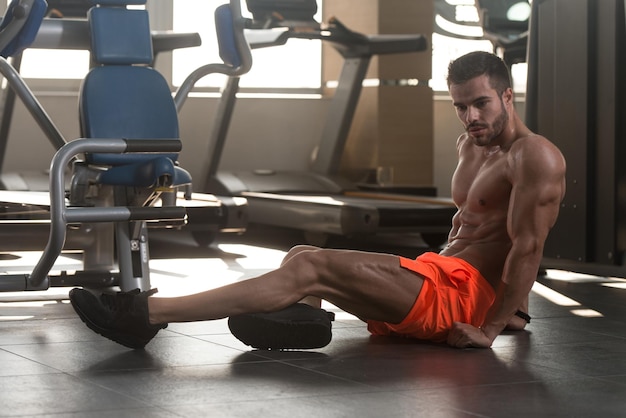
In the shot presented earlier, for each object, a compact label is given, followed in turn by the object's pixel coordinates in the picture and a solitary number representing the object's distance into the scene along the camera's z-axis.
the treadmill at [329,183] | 9.01
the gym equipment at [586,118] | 6.69
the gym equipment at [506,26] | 9.06
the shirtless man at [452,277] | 3.90
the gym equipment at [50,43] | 5.56
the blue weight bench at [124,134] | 5.29
